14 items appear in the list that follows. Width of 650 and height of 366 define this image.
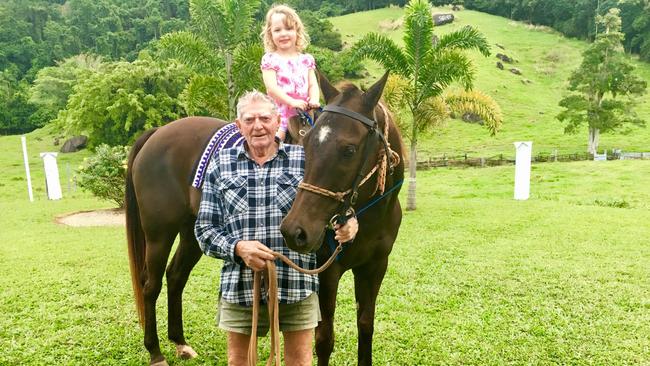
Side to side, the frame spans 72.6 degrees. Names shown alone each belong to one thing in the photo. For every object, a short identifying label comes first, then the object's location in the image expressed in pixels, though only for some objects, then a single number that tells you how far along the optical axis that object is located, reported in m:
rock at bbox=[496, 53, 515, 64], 51.11
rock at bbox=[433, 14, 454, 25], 61.50
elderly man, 2.16
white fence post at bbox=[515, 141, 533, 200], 14.28
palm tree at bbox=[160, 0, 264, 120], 11.61
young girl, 3.23
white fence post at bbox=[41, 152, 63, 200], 15.22
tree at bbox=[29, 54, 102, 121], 40.38
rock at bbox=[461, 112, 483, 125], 39.00
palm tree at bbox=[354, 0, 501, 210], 11.30
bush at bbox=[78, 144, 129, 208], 12.24
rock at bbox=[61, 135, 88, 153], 36.25
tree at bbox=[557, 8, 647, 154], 28.67
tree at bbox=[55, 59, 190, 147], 26.80
